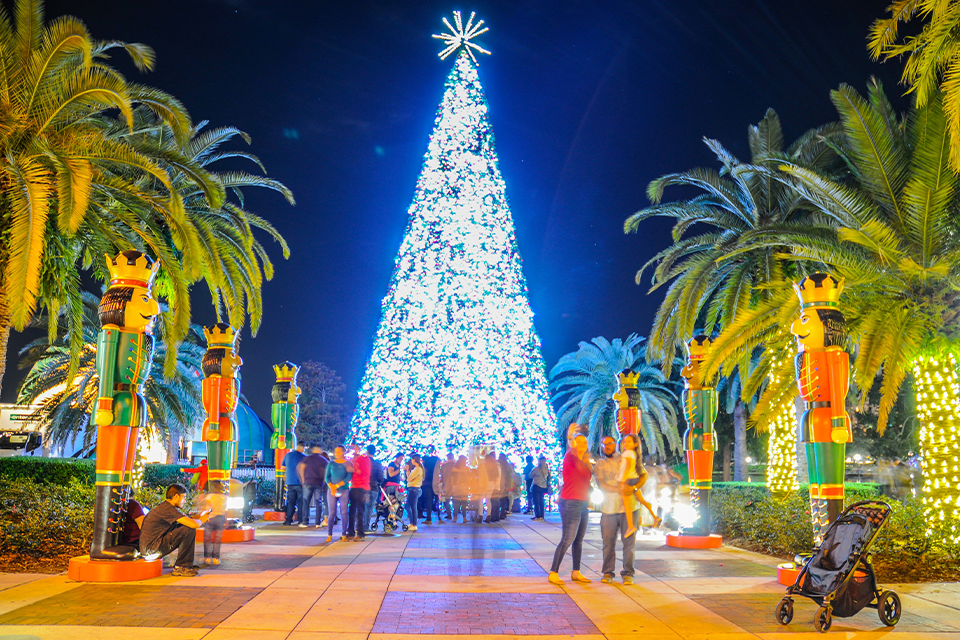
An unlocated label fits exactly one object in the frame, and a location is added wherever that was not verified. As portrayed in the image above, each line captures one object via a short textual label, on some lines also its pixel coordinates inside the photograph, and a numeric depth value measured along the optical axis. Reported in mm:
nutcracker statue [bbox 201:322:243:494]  12570
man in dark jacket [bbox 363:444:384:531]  14758
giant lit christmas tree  19906
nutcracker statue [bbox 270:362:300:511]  18266
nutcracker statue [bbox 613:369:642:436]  16281
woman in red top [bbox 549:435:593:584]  8711
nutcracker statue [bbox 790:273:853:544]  8992
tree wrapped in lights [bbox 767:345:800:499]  17734
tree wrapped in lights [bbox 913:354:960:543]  11141
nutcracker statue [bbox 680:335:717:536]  13461
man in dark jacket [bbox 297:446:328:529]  14624
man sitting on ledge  8695
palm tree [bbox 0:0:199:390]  9695
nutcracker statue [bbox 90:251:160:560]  8766
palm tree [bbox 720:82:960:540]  11234
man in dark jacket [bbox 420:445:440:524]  18031
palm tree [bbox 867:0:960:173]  8273
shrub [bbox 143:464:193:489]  22016
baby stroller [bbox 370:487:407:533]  15030
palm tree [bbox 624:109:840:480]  16094
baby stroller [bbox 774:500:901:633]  6434
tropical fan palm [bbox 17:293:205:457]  23016
